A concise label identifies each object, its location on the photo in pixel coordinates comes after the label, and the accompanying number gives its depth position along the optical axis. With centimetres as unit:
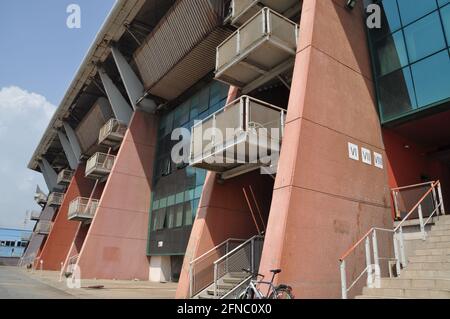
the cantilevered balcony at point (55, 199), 4212
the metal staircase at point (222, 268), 1098
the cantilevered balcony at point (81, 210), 2736
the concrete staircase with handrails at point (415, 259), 743
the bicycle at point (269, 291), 722
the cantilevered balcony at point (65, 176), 4075
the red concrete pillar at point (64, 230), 3584
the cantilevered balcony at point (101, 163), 2719
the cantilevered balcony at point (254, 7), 1305
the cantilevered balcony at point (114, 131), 2673
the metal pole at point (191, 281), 1135
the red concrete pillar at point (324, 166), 837
